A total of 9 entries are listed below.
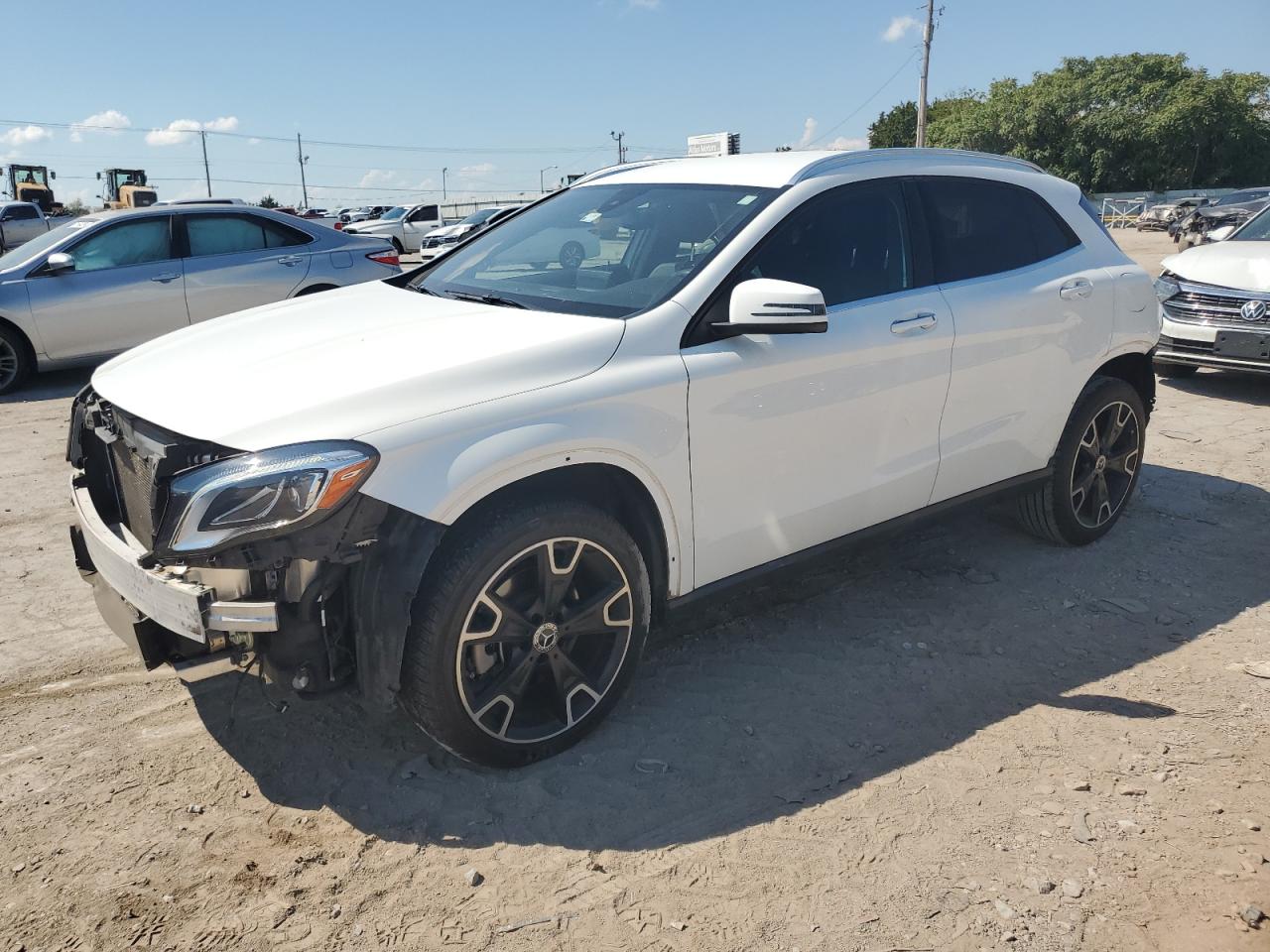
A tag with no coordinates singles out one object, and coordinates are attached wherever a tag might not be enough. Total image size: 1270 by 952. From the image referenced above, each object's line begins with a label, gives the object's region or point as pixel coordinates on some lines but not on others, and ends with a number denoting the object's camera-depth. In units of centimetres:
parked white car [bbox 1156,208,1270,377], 769
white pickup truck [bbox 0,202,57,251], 2755
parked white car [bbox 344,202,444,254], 2920
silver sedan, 874
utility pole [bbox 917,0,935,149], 4625
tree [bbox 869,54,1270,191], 5453
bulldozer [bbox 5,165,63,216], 4581
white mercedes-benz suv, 257
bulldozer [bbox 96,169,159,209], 4688
